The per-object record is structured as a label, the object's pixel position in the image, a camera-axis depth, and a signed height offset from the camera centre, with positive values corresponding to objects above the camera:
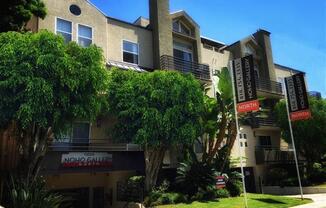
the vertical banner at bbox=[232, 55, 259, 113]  19.47 +4.79
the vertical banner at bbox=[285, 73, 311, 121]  24.36 +4.83
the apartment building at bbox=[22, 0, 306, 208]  21.08 +7.97
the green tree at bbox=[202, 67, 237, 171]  22.97 +3.43
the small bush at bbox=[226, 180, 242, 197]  22.41 -1.18
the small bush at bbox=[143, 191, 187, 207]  18.84 -1.40
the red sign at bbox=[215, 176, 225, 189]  19.00 -0.69
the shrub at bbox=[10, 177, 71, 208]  13.55 -0.64
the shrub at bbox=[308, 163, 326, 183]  30.43 -0.84
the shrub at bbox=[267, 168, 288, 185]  29.88 -0.67
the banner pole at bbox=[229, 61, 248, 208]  17.36 +4.01
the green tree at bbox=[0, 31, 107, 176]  15.26 +4.13
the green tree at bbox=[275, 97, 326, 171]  30.67 +3.05
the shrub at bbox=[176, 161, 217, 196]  20.97 -0.34
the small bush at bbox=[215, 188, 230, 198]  21.00 -1.41
